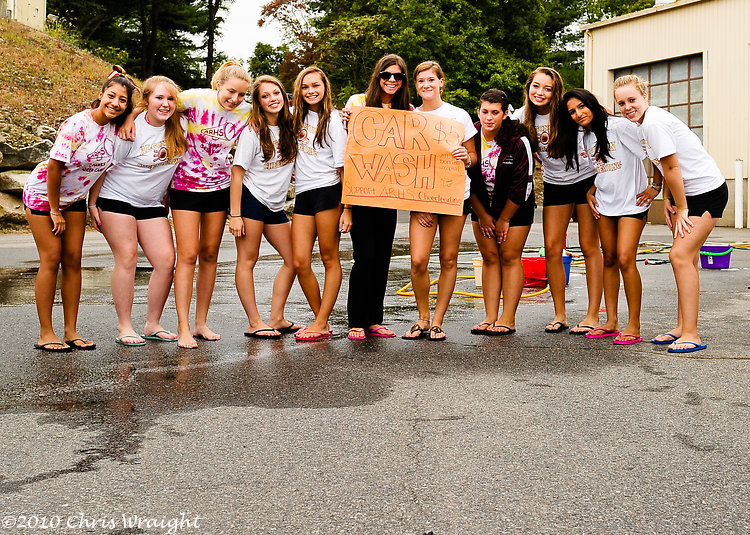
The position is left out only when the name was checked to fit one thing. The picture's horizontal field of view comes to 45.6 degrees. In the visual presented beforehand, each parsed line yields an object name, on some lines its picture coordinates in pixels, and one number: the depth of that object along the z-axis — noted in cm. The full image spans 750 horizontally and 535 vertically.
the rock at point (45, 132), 2620
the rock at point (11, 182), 2417
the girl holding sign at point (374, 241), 662
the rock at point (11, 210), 2341
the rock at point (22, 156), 2483
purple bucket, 1208
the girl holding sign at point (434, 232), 667
